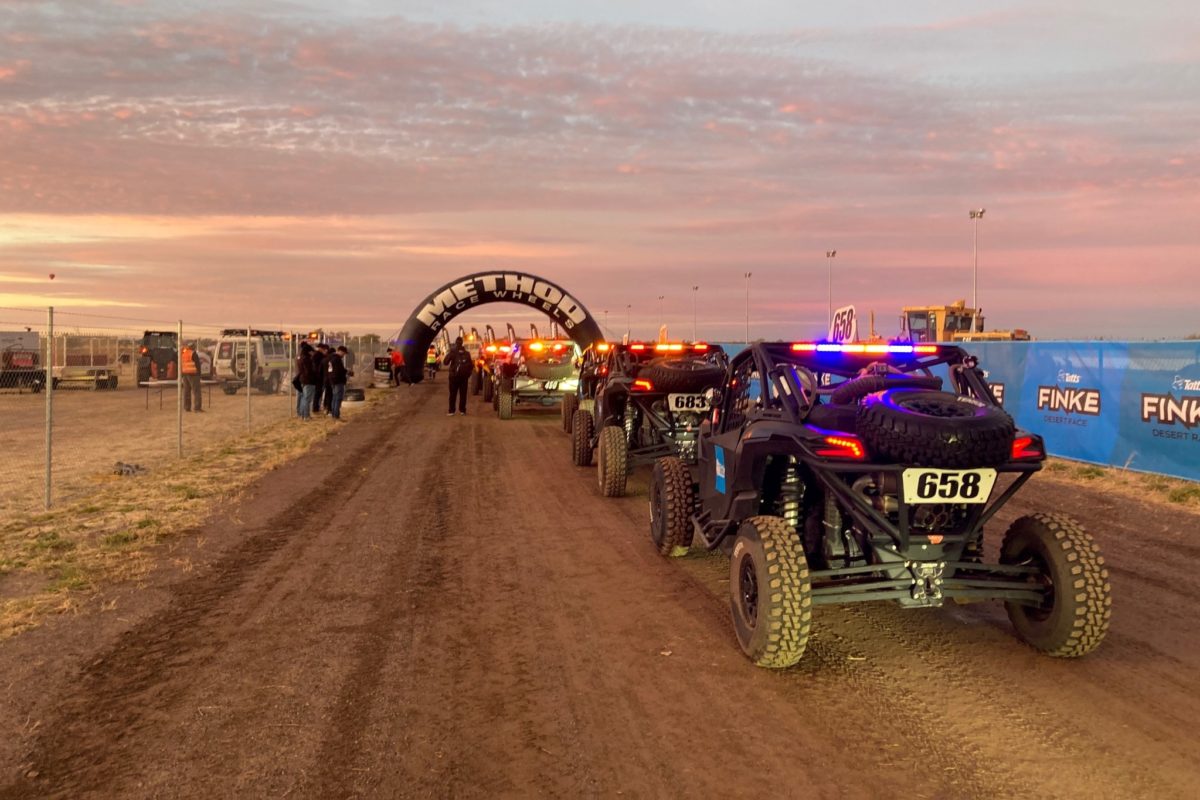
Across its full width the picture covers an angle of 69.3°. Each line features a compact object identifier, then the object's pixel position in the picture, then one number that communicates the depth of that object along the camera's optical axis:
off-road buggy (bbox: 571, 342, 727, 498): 9.66
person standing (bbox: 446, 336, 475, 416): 21.29
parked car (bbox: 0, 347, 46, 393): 30.25
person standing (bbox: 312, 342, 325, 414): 20.95
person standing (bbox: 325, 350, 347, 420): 20.47
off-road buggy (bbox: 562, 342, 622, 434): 12.55
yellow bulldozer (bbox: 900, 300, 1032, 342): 30.16
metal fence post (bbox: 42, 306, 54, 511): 8.93
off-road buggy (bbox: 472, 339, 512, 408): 25.88
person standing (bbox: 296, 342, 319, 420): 20.16
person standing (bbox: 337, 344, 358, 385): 43.06
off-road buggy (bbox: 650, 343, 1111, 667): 4.52
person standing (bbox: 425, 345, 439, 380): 46.93
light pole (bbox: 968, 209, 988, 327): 47.44
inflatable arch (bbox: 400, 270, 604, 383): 36.47
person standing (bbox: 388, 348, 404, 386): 35.59
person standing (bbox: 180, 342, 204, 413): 21.98
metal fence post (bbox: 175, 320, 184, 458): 13.81
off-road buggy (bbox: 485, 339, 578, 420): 20.44
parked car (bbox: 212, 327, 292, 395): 32.09
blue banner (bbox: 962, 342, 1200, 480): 11.95
